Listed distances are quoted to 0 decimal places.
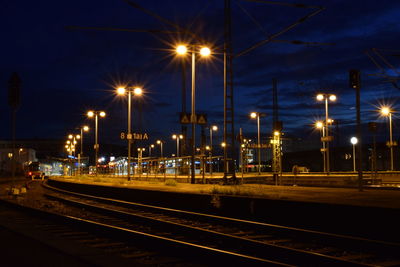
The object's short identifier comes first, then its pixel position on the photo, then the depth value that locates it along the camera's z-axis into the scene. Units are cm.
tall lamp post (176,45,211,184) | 2326
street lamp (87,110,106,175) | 4747
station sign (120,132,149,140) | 3700
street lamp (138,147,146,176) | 4300
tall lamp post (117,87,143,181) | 3556
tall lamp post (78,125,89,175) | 6005
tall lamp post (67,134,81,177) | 8558
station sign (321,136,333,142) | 4098
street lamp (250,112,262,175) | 5686
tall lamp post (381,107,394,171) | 4700
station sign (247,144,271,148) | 4964
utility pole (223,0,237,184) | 2691
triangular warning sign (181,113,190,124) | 2616
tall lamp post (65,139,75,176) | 9115
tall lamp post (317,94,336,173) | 4135
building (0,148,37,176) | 11150
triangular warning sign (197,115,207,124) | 2669
